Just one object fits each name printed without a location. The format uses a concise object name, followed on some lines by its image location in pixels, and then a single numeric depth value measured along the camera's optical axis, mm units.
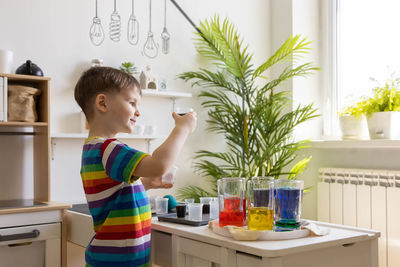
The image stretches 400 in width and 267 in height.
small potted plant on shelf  3146
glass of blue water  1566
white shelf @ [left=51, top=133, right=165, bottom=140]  2842
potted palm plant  3488
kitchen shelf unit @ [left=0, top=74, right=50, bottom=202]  2583
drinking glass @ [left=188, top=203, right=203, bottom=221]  1893
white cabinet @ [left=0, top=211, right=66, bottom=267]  2308
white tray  1490
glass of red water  1656
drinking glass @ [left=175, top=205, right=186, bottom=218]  1926
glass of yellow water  1561
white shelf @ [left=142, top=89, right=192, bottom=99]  3230
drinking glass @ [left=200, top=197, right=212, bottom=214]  2070
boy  1453
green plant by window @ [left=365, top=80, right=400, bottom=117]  3293
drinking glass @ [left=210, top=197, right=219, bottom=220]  1971
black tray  1796
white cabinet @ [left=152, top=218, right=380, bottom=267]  1410
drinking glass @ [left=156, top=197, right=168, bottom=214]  2197
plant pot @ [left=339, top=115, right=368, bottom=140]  3477
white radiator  3096
